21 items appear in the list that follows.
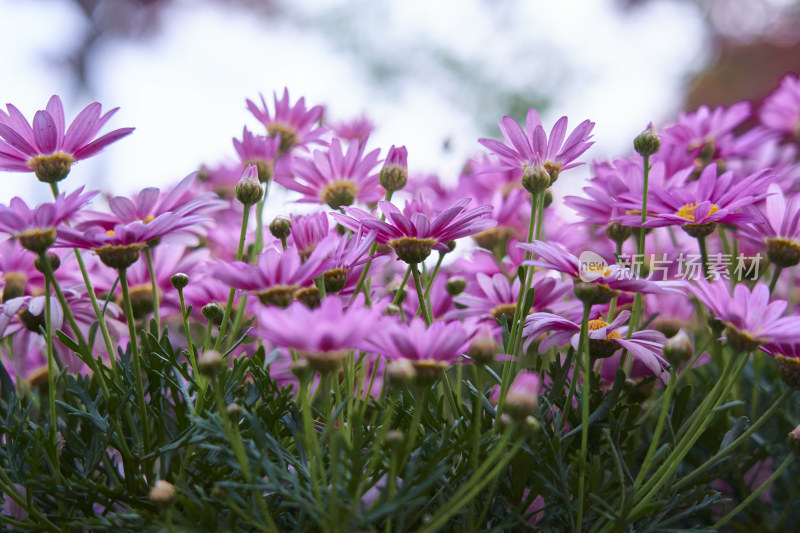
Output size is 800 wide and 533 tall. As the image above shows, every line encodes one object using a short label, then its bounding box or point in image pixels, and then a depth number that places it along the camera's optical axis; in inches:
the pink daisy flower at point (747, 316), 17.9
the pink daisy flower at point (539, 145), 22.4
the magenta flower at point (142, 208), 23.0
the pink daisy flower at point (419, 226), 20.2
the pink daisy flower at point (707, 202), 22.2
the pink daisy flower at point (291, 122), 33.7
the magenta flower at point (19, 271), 26.9
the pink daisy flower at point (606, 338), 20.6
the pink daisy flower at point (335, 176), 27.3
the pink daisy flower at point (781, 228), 23.4
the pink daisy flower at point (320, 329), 13.9
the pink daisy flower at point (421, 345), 15.8
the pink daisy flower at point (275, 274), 16.5
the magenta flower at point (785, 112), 45.3
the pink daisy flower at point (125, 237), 19.0
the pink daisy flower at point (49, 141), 21.7
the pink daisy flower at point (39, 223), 17.9
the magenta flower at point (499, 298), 24.9
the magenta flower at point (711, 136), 35.1
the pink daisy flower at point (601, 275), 18.8
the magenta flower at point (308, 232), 21.5
